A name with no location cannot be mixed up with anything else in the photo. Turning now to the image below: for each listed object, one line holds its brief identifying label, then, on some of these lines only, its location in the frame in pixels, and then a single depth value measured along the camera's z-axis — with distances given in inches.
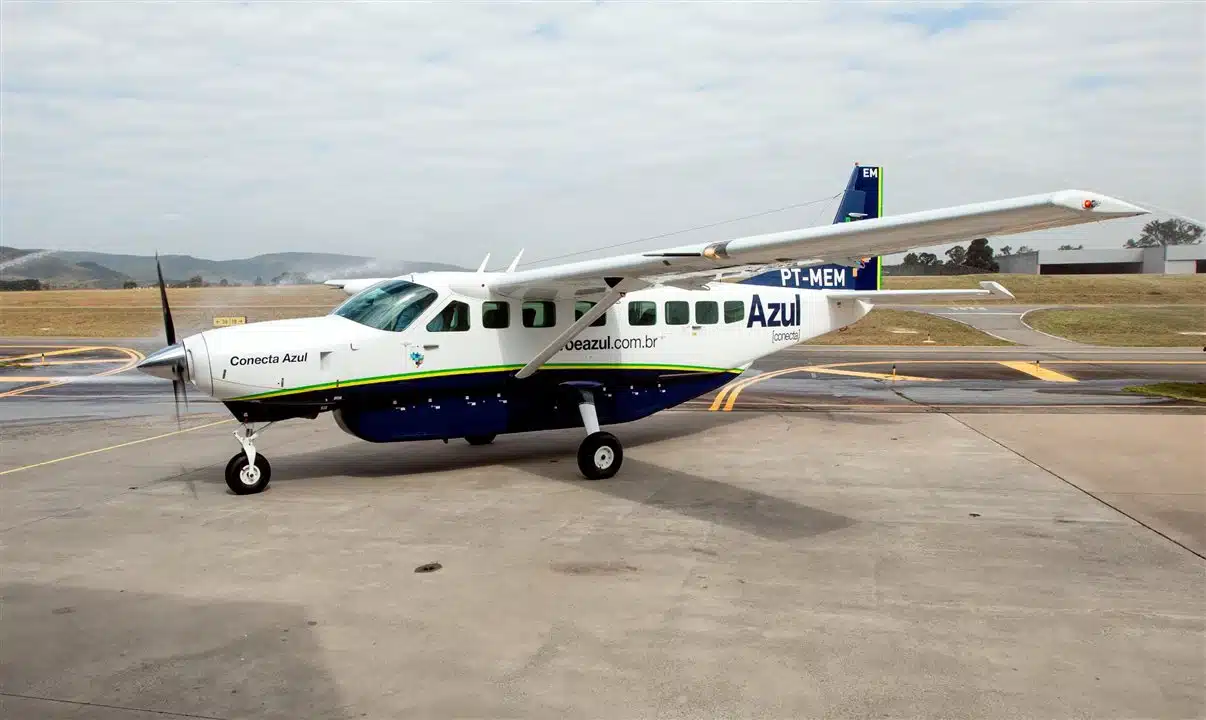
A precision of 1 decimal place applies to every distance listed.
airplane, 409.1
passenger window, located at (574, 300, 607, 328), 504.7
